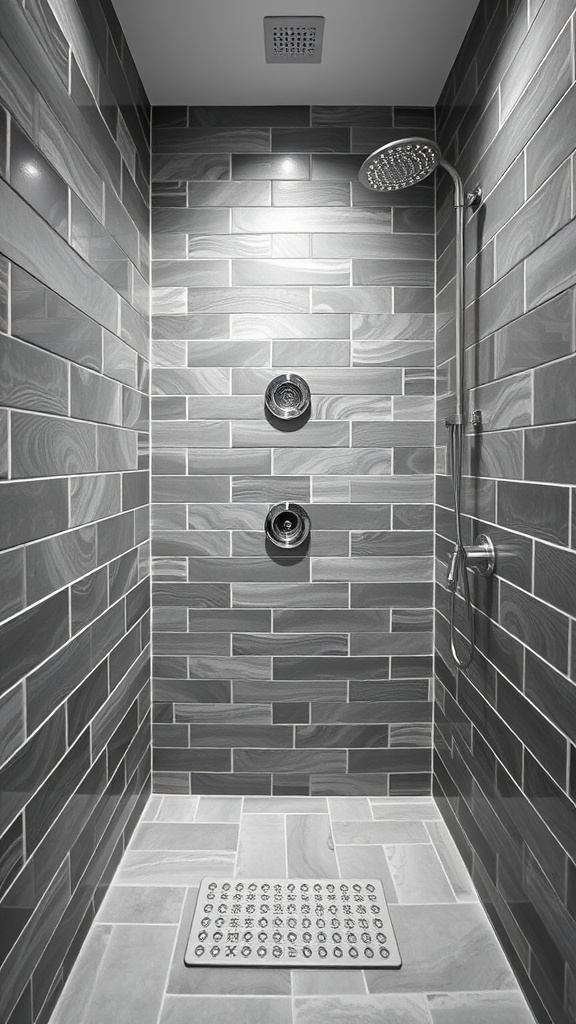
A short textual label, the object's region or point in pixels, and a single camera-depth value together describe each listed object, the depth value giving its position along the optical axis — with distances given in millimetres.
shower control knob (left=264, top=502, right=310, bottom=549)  2461
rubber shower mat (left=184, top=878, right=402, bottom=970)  1699
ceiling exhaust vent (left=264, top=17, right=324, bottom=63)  2006
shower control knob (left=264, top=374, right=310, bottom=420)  2432
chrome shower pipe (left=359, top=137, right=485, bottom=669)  1842
